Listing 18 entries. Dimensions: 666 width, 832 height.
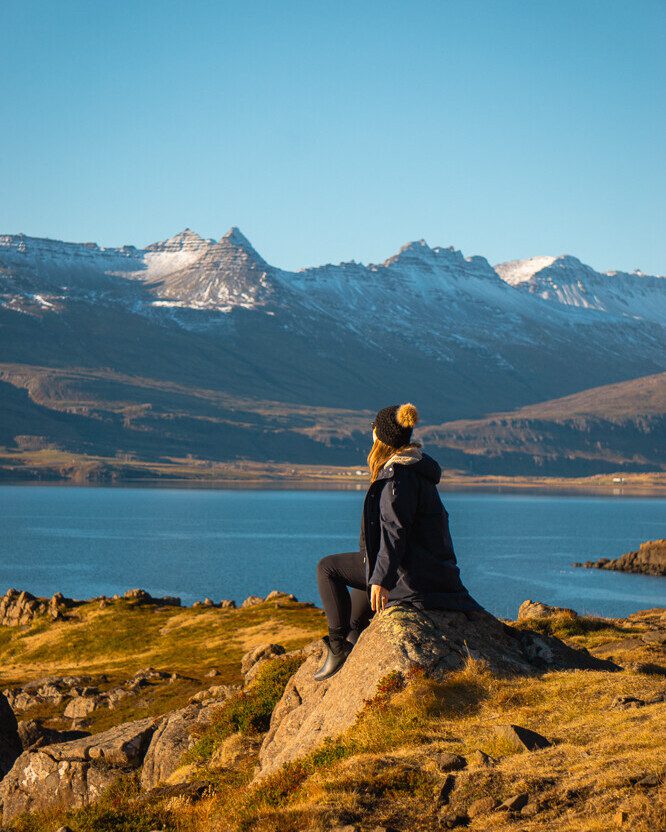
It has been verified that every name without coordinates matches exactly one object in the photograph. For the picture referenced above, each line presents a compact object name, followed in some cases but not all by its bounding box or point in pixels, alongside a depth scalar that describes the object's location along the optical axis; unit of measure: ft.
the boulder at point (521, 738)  42.42
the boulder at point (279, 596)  236.32
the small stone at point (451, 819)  37.73
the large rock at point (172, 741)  62.34
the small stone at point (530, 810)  36.99
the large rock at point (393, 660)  48.96
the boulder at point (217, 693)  84.59
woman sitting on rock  49.16
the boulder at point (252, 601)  235.20
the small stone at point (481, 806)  37.99
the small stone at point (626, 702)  45.80
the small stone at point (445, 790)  39.45
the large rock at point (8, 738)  87.25
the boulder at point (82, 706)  131.56
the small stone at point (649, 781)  36.68
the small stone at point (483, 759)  41.45
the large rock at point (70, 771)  64.64
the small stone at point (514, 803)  37.58
